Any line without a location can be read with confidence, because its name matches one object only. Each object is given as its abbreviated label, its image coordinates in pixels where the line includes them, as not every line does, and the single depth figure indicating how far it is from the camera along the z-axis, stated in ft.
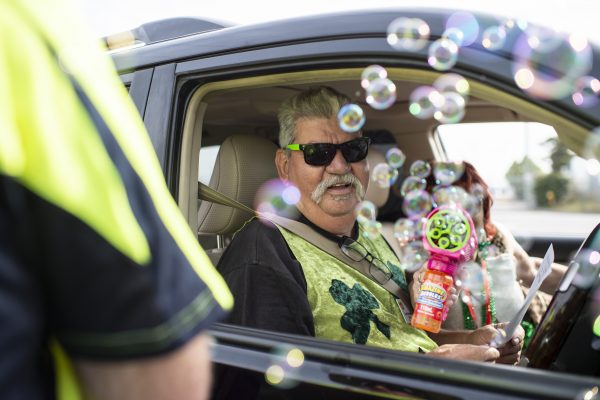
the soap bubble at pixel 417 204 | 8.78
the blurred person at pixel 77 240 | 1.85
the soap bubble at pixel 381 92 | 5.74
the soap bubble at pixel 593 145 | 3.99
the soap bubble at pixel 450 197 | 8.87
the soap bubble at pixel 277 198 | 8.10
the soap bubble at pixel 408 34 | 4.55
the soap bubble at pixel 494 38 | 4.28
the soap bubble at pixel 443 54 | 4.40
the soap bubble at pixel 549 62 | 4.05
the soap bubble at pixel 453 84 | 4.49
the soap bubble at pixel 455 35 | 4.38
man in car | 6.10
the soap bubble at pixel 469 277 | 7.05
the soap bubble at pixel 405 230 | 8.39
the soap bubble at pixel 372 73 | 5.06
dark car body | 3.95
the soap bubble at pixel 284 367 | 4.40
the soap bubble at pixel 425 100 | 5.66
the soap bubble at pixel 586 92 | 3.99
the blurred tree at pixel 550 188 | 118.85
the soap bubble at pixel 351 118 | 7.92
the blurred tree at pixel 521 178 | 123.52
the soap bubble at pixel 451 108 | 5.33
